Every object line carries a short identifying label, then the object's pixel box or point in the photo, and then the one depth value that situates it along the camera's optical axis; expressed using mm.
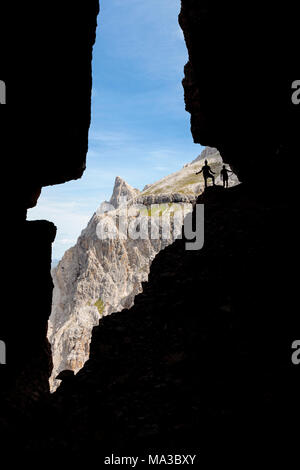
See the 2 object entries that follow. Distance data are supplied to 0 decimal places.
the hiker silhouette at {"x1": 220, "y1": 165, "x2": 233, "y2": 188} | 33281
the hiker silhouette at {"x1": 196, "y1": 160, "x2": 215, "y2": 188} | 30117
